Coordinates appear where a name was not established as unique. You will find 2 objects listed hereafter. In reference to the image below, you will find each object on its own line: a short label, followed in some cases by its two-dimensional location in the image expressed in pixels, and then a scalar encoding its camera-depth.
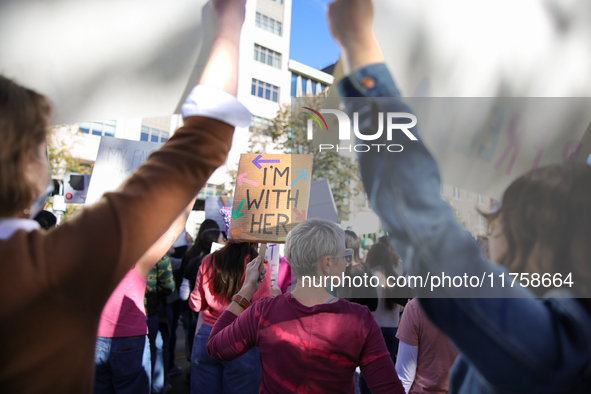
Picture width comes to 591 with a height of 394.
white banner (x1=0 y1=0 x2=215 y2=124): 1.11
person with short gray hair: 1.67
